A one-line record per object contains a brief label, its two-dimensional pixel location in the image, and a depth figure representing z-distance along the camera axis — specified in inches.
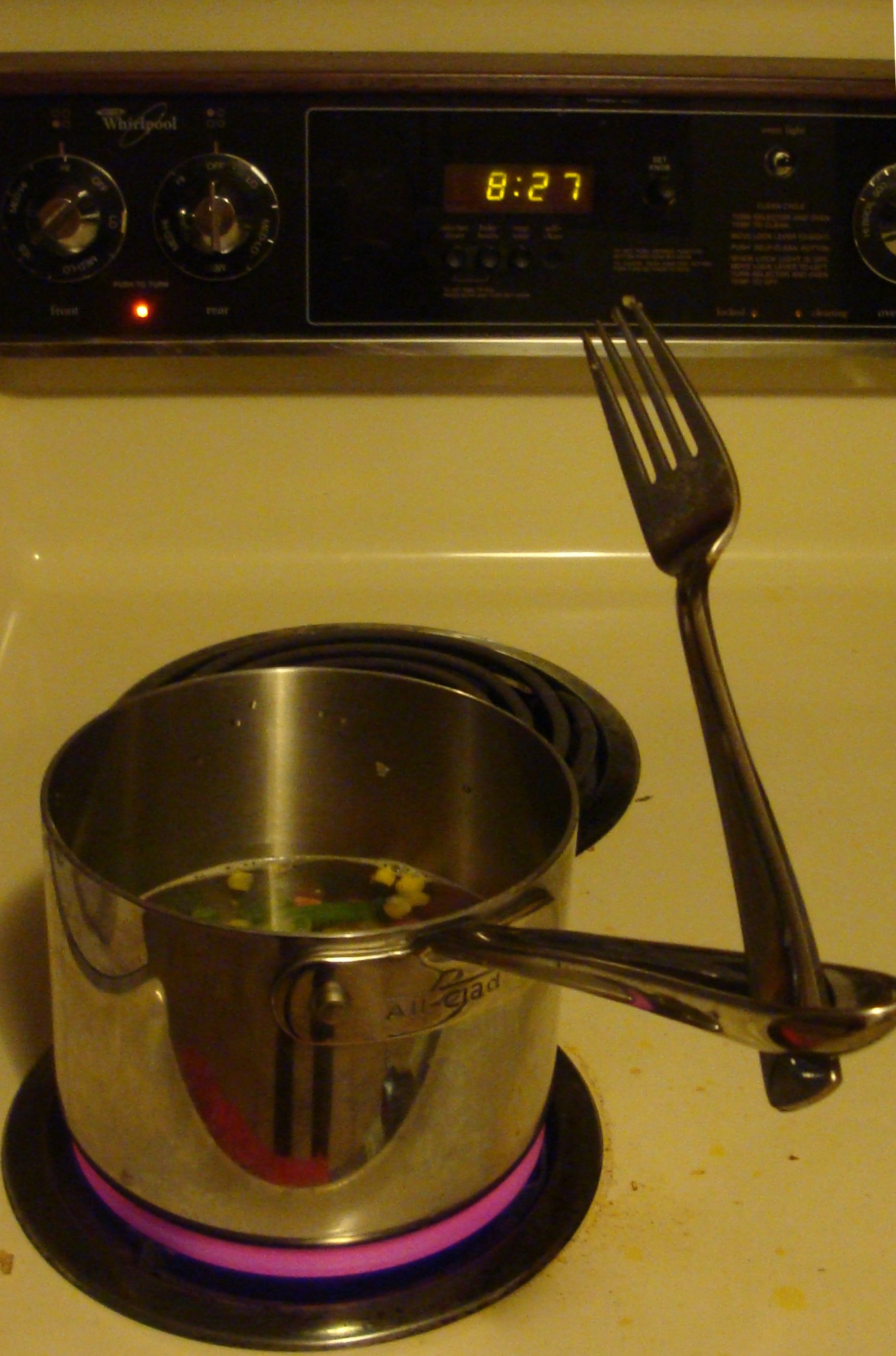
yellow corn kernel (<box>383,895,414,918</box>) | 19.3
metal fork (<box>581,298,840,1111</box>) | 10.7
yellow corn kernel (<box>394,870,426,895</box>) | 20.2
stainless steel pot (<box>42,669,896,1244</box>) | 11.6
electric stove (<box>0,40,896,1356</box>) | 22.4
